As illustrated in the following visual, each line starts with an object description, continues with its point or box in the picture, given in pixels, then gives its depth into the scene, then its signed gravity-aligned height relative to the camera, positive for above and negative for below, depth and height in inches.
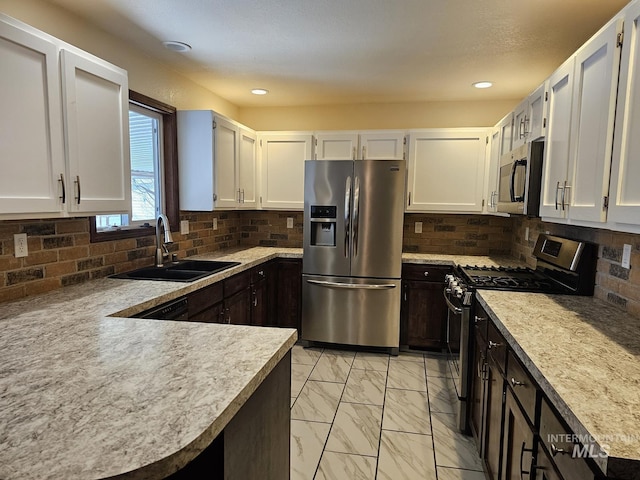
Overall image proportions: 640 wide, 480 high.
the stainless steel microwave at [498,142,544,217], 88.6 +7.3
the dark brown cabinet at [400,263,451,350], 139.3 -35.4
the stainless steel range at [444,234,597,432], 83.3 -17.8
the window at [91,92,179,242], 110.8 +12.0
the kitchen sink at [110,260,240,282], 101.7 -18.6
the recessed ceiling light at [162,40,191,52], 101.3 +42.6
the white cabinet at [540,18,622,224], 57.3 +13.6
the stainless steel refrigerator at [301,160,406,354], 135.6 -15.7
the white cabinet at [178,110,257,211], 125.2 +15.3
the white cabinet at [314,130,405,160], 148.3 +24.4
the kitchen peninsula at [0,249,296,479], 29.7 -18.9
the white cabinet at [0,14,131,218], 60.4 +13.7
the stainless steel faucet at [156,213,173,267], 107.0 -10.8
